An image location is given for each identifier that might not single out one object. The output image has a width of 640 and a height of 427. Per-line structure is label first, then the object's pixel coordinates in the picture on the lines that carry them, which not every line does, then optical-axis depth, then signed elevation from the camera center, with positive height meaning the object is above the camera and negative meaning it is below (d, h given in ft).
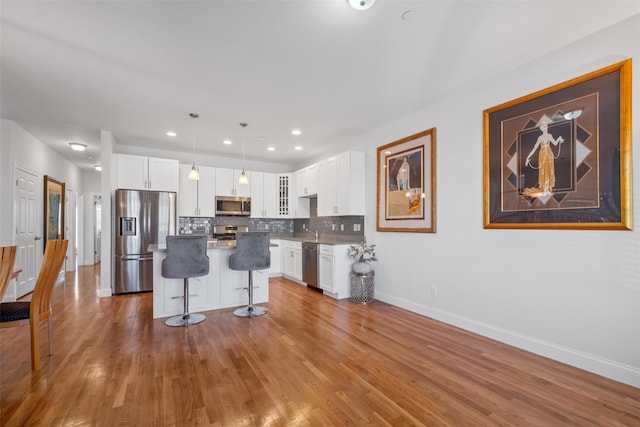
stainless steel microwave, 20.26 +0.81
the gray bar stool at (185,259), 10.87 -1.57
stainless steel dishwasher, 16.57 -2.74
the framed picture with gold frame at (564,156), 7.43 +1.71
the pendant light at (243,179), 15.14 +1.99
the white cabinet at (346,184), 15.88 +1.80
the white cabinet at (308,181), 19.27 +2.48
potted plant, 14.62 -2.01
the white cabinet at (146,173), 16.67 +2.65
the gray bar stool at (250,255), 12.12 -1.56
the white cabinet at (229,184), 20.21 +2.33
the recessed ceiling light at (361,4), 6.35 +4.63
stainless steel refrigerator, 15.88 -0.89
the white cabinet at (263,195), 21.54 +1.67
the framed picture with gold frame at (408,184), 12.44 +1.47
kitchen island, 12.07 -3.07
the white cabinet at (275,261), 20.43 -3.08
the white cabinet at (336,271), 15.10 -2.86
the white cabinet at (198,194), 19.10 +1.57
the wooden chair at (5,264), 6.40 -0.98
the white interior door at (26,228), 15.12 -0.51
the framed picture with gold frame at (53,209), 18.56 +0.67
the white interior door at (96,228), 28.10 -0.93
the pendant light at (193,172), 13.45 +2.20
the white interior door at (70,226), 22.66 -0.58
